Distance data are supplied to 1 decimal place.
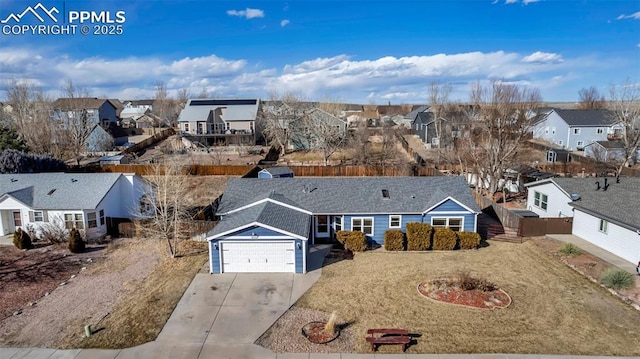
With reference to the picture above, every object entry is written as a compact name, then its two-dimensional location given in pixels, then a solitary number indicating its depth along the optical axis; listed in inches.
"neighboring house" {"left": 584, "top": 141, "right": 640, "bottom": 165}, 1911.9
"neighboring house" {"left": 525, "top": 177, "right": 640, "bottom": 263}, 883.0
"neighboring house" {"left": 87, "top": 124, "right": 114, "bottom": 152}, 2415.1
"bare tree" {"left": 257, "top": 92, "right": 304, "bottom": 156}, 2374.5
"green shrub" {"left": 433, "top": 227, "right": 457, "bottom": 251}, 967.0
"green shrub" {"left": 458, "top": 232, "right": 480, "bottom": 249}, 977.5
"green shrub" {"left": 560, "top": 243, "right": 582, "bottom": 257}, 910.5
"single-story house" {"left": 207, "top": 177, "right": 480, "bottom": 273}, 842.8
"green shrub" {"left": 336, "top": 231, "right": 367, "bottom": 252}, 969.5
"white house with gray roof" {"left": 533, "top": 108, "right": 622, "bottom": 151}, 2368.4
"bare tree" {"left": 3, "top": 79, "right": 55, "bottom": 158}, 1943.9
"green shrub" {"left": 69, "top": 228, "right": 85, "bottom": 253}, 978.7
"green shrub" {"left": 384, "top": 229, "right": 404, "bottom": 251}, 967.6
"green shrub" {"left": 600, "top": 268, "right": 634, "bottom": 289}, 739.4
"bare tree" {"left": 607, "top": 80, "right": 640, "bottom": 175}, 1688.0
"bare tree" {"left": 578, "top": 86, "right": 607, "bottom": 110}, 3605.3
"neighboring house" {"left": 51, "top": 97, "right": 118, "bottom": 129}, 2239.7
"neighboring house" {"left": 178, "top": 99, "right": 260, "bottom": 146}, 2559.1
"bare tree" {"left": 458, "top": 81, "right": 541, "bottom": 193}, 1398.9
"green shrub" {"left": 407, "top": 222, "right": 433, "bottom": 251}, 965.2
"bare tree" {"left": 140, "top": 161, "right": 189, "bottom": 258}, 941.2
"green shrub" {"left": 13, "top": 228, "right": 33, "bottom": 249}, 997.0
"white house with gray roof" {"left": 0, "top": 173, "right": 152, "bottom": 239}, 1072.8
